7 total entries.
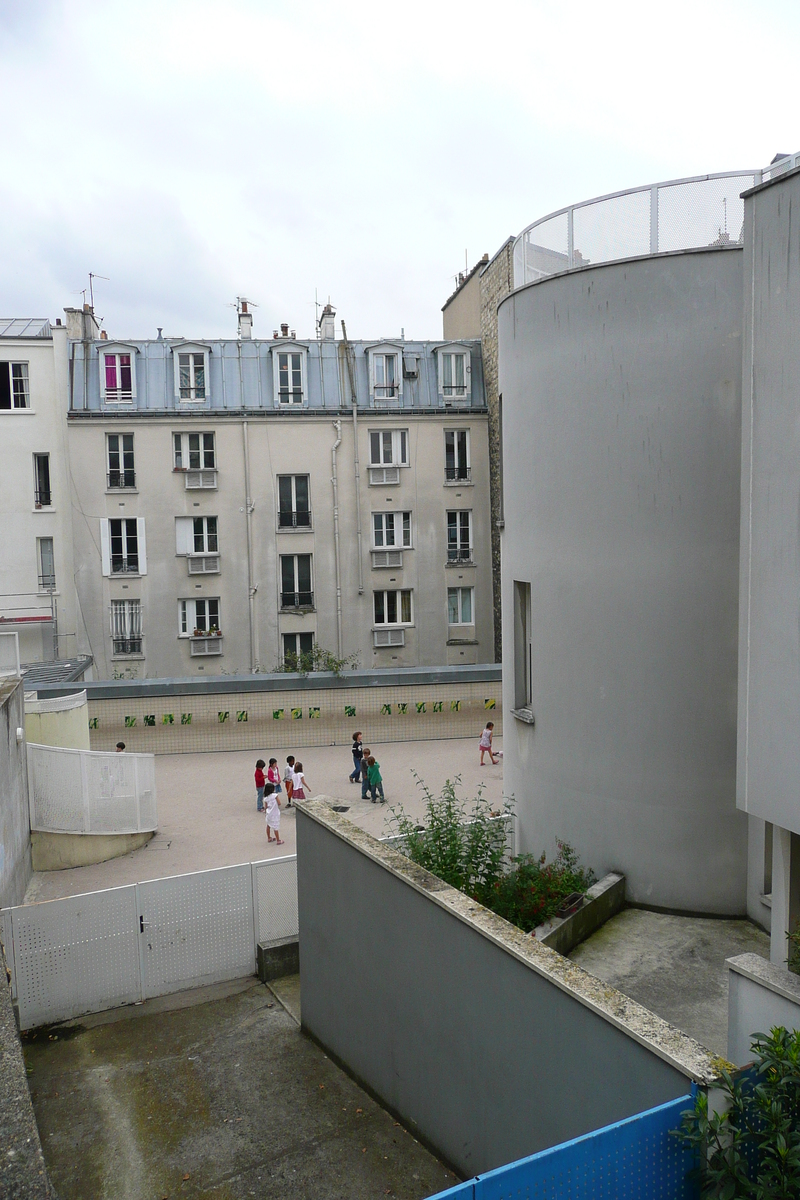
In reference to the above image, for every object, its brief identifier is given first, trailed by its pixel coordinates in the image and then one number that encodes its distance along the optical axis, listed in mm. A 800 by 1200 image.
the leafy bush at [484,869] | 8562
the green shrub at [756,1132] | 4156
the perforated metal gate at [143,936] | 10469
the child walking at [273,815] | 16859
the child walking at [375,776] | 19281
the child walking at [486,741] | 22375
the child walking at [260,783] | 19141
